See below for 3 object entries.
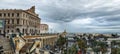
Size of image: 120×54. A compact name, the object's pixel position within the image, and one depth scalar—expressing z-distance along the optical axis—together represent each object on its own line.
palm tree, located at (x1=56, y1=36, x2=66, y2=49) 31.54
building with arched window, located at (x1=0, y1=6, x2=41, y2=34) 35.14
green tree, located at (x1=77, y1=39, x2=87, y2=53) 31.52
